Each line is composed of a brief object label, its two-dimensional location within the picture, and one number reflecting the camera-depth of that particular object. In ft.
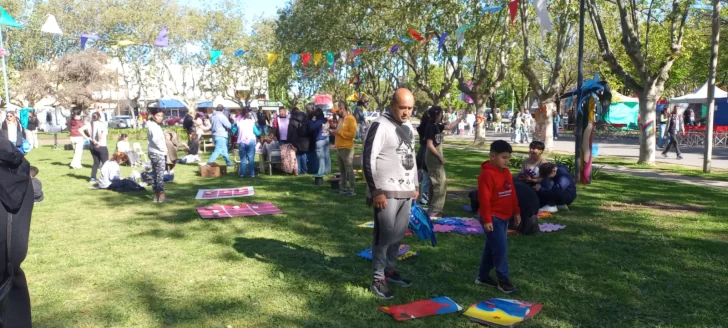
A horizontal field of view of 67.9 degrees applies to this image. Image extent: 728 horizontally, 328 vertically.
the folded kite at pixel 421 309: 14.14
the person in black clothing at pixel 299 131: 40.32
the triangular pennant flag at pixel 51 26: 53.98
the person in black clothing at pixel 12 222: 9.10
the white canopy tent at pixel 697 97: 84.58
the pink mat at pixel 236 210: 27.41
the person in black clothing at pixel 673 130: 57.41
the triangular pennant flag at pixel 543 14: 34.27
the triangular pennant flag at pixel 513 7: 39.69
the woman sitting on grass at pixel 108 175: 37.52
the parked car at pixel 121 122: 175.78
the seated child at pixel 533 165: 26.43
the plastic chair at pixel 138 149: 52.68
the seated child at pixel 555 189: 26.94
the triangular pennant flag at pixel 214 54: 63.58
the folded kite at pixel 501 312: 13.66
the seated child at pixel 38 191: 30.08
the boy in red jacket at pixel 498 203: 15.51
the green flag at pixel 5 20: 50.01
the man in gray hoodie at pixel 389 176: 15.05
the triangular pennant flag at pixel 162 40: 57.88
